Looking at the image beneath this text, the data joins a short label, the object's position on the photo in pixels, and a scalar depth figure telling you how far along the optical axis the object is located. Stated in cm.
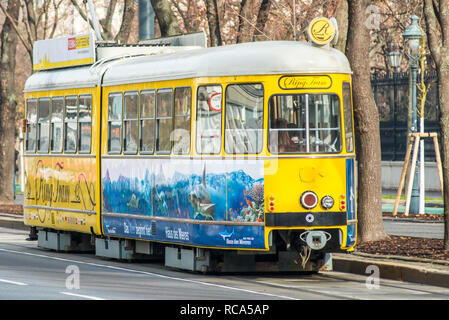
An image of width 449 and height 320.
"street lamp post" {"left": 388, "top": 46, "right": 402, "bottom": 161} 3656
